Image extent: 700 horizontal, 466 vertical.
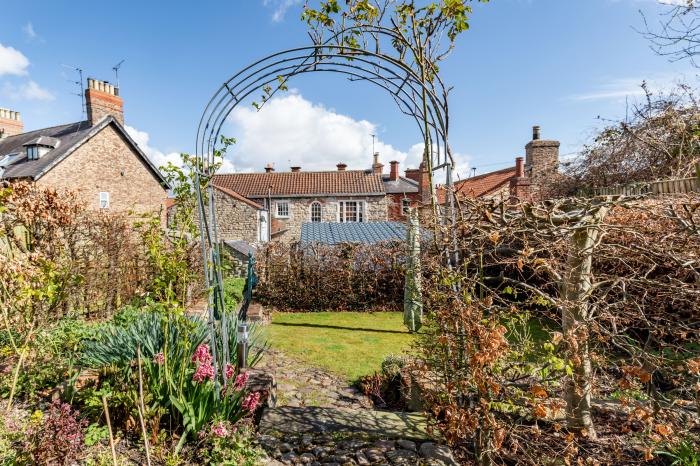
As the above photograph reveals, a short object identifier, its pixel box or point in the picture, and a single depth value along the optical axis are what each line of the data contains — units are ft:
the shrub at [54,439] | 8.33
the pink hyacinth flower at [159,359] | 11.50
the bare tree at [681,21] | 16.20
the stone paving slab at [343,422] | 11.60
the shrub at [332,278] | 37.17
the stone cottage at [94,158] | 58.59
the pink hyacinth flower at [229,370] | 12.88
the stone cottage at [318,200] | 88.28
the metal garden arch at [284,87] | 11.30
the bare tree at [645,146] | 23.76
